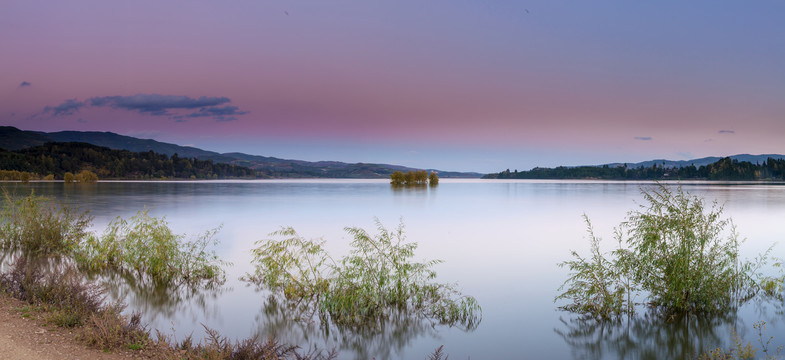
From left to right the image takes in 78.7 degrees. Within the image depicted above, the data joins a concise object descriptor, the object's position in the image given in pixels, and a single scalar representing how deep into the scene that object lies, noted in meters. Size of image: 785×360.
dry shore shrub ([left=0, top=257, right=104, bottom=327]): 8.05
